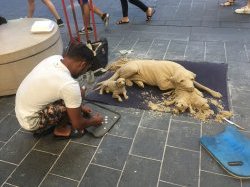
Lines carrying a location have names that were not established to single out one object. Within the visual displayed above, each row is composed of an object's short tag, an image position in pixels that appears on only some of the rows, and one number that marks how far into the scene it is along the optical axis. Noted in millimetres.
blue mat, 2098
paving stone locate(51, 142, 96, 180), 2227
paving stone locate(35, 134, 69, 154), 2465
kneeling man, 2111
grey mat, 2604
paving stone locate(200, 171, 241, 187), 2023
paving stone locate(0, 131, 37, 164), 2424
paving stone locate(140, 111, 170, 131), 2625
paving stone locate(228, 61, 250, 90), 3118
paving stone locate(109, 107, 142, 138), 2584
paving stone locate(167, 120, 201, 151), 2387
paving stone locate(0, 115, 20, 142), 2683
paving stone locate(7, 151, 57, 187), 2189
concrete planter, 3105
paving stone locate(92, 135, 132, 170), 2283
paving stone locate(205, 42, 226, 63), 3712
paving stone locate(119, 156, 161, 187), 2090
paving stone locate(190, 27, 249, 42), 4305
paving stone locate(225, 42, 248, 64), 3672
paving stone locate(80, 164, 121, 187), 2115
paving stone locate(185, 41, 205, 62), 3782
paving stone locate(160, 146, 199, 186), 2082
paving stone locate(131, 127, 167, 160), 2334
